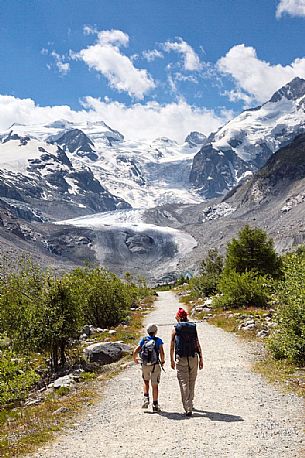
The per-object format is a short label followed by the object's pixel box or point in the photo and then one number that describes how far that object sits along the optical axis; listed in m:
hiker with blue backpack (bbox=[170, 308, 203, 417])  13.59
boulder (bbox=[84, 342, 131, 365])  23.82
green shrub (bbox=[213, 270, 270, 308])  42.50
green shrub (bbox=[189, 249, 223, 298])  68.44
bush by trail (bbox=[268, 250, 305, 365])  19.05
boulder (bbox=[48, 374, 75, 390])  19.31
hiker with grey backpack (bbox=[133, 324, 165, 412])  14.21
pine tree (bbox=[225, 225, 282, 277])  53.72
